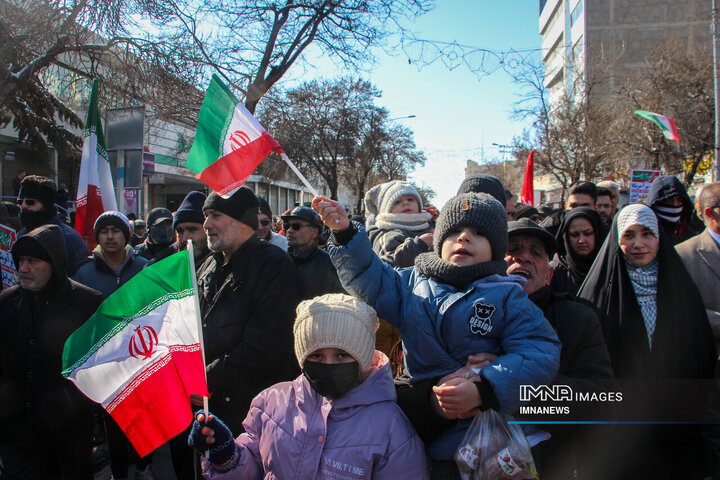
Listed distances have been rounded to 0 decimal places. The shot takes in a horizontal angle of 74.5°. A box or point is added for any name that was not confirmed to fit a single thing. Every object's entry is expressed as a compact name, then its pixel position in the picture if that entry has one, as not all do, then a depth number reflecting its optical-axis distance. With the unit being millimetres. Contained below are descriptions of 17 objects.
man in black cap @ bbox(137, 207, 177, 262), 5121
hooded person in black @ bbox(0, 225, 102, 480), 2891
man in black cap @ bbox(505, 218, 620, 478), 2035
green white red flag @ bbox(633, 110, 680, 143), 9682
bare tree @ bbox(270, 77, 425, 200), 20484
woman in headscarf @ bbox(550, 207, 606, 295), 3502
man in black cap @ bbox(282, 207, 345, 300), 3621
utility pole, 11027
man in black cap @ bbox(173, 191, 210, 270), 3967
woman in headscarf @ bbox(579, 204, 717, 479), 2457
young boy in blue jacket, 1712
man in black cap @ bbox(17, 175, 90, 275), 4543
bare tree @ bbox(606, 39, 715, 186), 15977
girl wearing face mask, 1864
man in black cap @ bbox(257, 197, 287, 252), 5633
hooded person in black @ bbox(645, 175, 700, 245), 4074
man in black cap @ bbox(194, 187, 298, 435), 2709
